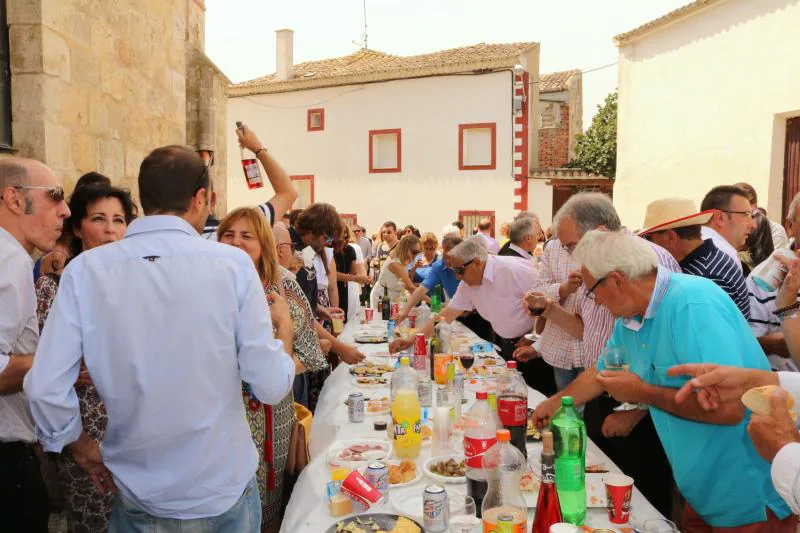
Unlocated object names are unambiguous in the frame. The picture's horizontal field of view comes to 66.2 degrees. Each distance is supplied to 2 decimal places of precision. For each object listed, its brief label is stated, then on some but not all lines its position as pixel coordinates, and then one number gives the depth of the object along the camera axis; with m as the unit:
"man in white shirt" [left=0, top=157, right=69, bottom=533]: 2.11
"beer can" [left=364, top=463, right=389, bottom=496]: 2.16
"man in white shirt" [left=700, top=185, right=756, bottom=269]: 3.90
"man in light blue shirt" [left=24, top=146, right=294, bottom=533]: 1.75
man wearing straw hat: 3.10
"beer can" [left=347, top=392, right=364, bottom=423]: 3.08
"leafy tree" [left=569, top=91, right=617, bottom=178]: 20.48
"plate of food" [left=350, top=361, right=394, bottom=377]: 4.05
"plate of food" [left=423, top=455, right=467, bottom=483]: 2.32
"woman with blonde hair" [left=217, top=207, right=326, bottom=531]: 2.65
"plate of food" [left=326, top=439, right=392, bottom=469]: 2.52
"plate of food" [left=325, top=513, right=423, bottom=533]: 1.94
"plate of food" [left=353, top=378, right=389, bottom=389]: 3.78
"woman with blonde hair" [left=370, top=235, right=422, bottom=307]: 7.56
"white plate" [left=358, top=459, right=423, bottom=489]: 2.27
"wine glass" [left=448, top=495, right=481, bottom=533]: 1.88
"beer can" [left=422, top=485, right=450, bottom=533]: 1.93
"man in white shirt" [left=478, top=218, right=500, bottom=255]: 8.55
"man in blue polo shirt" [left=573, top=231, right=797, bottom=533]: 2.12
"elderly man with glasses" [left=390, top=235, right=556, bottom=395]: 4.68
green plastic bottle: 1.97
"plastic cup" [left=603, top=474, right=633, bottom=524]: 1.93
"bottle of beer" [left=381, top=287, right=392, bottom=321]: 6.81
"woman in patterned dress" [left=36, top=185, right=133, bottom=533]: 2.32
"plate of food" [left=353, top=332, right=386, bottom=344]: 5.35
